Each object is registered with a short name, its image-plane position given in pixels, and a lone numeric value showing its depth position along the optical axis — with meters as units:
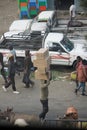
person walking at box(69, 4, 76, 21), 25.41
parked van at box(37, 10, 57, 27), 22.35
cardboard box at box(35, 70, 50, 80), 13.22
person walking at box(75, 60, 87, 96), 15.04
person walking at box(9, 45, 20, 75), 17.04
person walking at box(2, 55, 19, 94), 15.47
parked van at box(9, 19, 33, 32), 21.06
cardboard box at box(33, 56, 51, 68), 13.36
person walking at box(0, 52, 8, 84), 16.42
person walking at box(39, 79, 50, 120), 12.62
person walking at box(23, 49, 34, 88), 16.03
